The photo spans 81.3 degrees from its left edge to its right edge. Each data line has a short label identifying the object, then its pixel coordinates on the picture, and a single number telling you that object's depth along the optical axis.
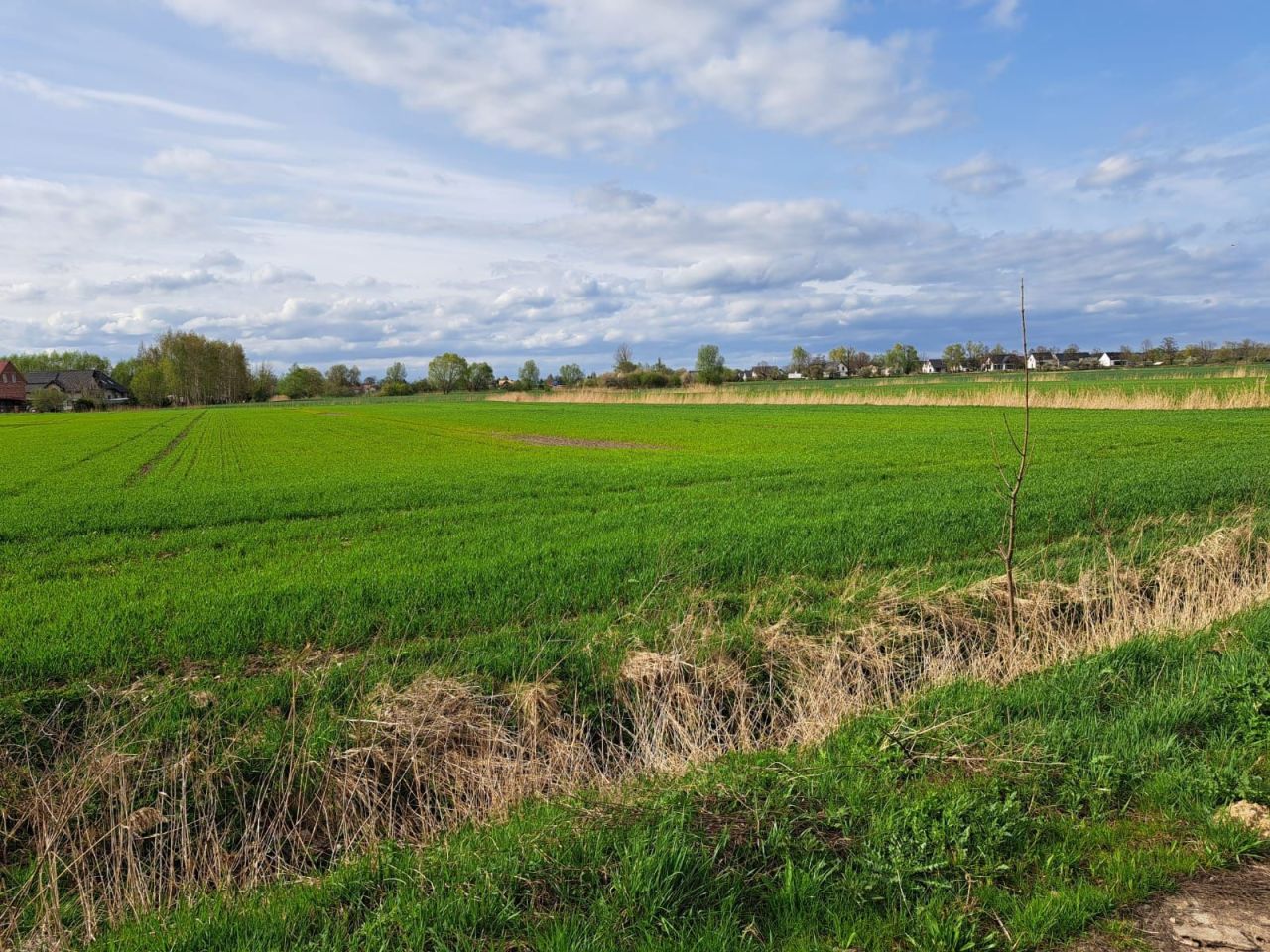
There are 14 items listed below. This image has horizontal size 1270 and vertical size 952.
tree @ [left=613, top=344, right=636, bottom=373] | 159.25
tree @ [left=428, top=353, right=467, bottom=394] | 195.00
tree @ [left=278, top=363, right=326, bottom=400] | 177.00
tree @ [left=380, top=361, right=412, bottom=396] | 178.38
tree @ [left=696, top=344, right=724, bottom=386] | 145.38
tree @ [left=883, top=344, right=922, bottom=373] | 174.75
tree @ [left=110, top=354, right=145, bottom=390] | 168.68
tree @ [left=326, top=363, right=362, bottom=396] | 181.69
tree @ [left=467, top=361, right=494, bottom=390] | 193.75
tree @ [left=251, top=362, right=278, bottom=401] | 160.12
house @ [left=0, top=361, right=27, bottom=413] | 120.06
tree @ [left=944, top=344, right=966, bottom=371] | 172.88
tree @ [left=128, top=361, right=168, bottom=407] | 139.88
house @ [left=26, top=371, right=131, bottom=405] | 134.00
